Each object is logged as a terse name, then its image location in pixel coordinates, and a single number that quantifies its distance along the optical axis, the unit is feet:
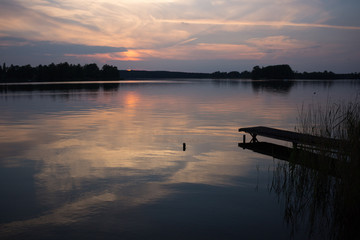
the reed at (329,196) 29.53
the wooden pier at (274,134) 57.94
